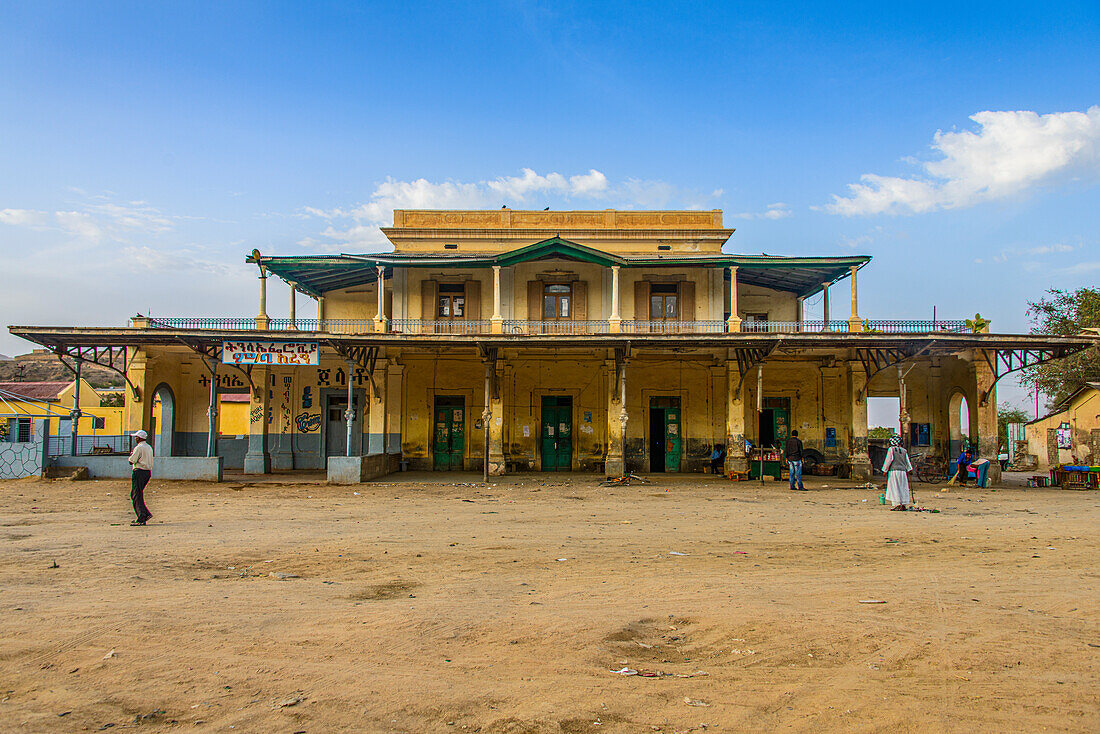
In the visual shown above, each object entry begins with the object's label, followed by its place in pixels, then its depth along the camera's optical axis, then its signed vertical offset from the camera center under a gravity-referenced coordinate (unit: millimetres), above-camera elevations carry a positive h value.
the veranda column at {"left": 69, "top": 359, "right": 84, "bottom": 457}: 18531 -351
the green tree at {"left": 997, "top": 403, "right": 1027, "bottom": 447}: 38781 -386
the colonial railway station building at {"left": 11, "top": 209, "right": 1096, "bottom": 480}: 19688 +1273
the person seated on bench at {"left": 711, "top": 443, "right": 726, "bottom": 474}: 21000 -1516
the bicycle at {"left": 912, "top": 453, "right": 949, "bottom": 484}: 19469 -1729
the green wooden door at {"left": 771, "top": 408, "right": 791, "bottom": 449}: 22078 -427
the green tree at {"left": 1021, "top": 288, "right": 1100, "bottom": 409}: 29312 +2213
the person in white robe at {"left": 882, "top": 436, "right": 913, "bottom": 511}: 12695 -1164
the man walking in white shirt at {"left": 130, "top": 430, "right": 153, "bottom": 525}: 10539 -965
